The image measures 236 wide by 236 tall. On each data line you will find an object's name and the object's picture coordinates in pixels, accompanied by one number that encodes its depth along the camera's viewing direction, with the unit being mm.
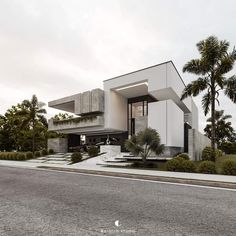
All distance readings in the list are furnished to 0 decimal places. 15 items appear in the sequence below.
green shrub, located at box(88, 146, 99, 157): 23394
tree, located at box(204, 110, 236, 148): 46412
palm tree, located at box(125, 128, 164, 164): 16219
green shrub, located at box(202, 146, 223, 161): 18102
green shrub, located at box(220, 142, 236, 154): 46894
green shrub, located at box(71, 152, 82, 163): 21469
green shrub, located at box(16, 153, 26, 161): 28266
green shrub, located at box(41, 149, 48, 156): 30656
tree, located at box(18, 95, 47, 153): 31953
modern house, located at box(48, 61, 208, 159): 21703
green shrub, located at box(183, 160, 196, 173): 13641
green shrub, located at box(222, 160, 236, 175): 12211
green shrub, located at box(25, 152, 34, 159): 28647
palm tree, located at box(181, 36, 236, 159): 16156
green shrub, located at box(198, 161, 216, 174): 12906
